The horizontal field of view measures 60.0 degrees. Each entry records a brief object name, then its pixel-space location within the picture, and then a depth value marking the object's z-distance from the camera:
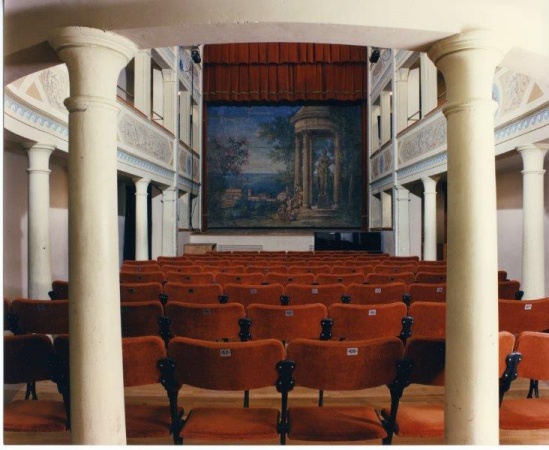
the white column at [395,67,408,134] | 13.12
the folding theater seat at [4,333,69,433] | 2.47
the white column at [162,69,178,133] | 13.34
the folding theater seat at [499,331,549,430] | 2.49
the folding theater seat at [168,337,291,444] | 2.32
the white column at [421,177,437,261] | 10.73
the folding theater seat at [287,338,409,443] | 2.34
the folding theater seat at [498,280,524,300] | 4.83
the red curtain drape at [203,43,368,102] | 16.12
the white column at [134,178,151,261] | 10.81
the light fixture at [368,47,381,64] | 13.65
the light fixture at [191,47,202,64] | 13.45
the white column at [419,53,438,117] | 11.23
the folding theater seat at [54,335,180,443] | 2.38
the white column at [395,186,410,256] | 13.01
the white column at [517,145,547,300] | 6.66
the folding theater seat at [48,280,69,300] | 4.88
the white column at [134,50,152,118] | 11.41
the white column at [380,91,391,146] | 14.98
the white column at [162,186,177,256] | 13.11
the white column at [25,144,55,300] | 6.62
